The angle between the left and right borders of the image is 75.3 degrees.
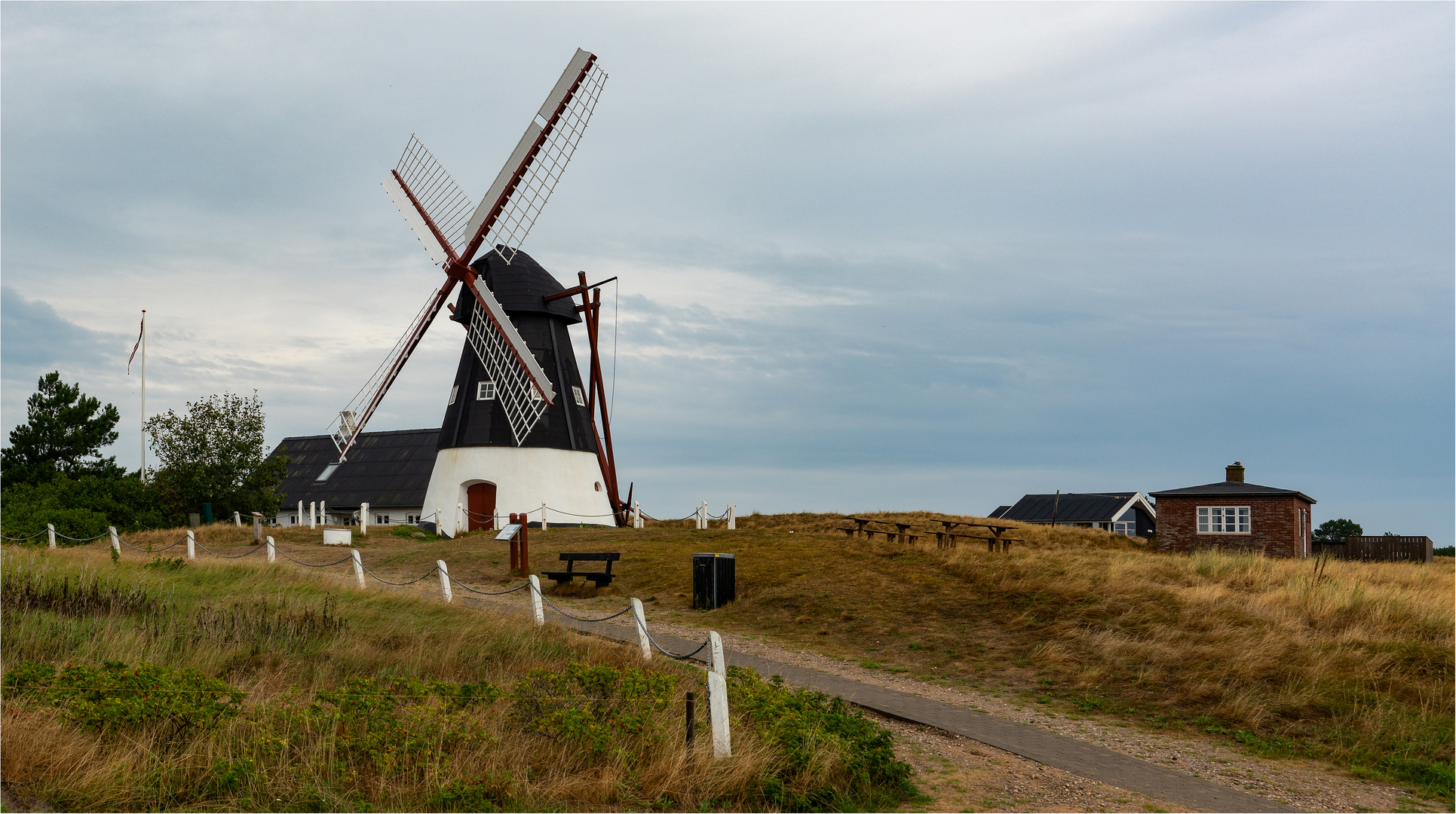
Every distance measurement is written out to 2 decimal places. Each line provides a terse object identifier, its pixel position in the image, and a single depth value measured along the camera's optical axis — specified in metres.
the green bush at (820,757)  8.20
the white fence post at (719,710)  8.53
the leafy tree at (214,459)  35.66
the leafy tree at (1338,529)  76.19
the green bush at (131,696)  8.25
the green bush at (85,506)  30.50
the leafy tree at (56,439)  39.37
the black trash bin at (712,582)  19.08
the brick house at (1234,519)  31.50
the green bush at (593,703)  8.53
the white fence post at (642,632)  12.26
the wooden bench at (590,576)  20.95
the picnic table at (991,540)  26.02
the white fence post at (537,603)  14.97
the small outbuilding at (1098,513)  52.66
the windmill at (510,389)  32.91
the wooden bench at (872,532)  27.11
